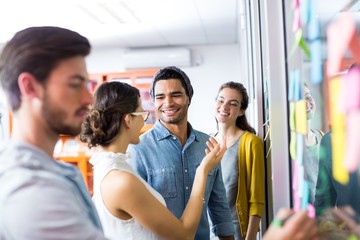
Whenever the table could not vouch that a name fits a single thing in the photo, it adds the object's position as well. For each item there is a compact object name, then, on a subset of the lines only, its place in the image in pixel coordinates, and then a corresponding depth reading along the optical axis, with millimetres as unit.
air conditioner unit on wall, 6805
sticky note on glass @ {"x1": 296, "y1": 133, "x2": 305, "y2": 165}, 854
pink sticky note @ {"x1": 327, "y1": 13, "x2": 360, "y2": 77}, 583
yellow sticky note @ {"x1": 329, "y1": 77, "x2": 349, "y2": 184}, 612
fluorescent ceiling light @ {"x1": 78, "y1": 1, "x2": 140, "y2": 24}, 4480
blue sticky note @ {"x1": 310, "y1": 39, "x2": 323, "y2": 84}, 714
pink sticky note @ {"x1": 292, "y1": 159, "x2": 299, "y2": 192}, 896
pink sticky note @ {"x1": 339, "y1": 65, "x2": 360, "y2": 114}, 543
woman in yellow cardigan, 1916
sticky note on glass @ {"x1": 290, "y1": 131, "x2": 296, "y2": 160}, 894
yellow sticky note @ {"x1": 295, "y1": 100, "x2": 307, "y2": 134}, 827
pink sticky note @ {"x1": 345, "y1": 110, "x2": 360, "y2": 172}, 544
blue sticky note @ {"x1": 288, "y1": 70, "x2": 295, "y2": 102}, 876
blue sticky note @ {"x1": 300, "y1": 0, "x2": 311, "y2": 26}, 771
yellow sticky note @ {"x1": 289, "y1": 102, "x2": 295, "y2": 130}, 877
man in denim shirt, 1622
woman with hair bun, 1154
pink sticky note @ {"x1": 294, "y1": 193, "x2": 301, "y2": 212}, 865
